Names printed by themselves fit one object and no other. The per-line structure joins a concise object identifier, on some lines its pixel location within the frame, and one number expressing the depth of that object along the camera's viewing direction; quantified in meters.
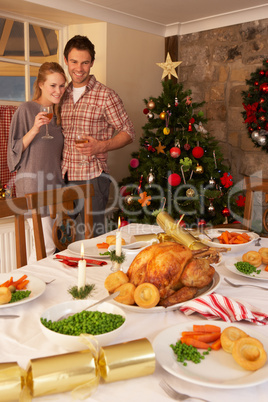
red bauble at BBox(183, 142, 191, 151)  3.17
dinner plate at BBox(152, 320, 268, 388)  0.70
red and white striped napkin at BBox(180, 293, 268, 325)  0.97
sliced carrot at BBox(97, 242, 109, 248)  1.63
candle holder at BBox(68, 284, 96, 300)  1.02
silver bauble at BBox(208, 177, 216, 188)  3.20
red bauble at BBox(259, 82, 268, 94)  3.10
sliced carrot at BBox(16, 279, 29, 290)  1.17
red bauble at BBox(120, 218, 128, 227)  3.24
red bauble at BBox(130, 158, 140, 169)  3.47
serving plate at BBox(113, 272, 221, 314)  1.00
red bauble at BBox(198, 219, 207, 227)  3.03
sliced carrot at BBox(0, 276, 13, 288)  1.14
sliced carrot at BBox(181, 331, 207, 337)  0.86
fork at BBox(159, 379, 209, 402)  0.68
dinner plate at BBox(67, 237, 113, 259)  1.54
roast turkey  1.02
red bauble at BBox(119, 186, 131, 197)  3.50
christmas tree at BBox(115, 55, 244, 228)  3.21
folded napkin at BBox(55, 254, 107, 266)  1.45
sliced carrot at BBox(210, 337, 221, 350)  0.83
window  3.22
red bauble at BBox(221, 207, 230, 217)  3.26
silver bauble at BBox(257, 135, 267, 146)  3.26
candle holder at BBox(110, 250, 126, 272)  1.26
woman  2.70
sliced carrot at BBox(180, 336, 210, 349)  0.83
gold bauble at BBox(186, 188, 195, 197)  3.17
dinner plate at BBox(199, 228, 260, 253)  1.57
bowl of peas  0.77
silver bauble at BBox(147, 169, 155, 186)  3.23
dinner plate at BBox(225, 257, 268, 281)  1.27
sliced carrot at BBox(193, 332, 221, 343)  0.85
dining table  0.69
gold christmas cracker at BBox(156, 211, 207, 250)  1.20
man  2.82
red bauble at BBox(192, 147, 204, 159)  3.18
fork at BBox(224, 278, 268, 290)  1.24
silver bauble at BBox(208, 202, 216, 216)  3.15
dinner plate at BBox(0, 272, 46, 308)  1.05
